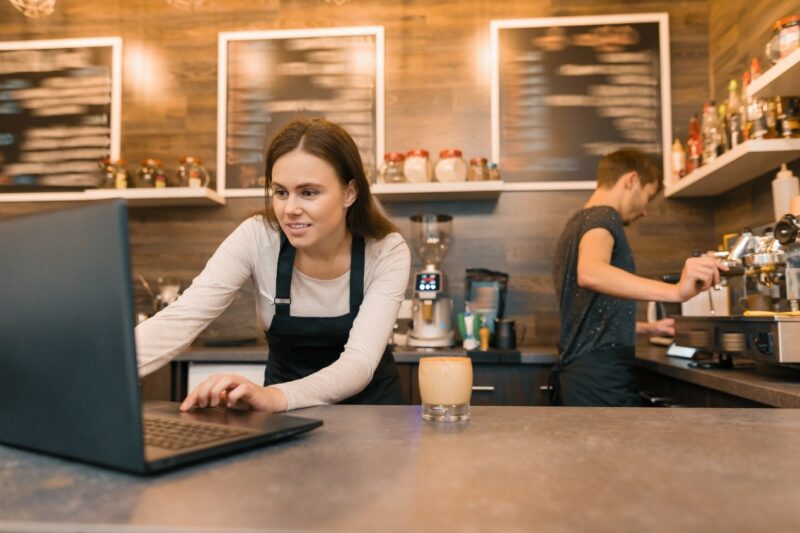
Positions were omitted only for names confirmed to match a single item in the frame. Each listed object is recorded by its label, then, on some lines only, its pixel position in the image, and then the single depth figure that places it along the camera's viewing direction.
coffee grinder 2.58
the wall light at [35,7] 2.55
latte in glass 0.93
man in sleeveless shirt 1.98
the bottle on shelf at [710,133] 2.45
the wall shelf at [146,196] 2.86
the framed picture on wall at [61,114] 3.13
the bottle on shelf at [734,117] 2.23
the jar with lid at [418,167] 2.80
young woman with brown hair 1.27
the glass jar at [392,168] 2.82
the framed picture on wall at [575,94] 2.90
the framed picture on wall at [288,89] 3.03
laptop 0.57
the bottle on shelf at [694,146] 2.63
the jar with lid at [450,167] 2.78
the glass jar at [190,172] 2.97
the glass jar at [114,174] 2.96
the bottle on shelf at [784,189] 2.08
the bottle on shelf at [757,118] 2.05
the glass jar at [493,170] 2.78
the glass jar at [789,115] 1.99
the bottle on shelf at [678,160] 2.77
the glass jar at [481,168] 2.81
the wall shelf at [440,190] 2.73
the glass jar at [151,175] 2.98
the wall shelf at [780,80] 1.69
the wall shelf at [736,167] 2.02
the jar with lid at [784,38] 1.79
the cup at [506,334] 2.58
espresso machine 1.40
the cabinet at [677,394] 1.69
